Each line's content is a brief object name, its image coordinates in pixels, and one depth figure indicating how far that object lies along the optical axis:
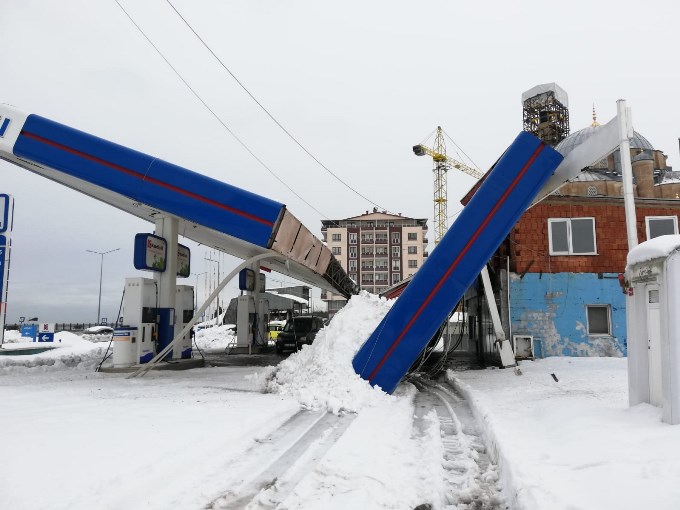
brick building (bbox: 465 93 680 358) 17.11
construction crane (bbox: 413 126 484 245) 95.88
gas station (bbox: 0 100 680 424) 7.05
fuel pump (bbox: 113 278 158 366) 14.88
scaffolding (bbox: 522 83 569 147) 62.63
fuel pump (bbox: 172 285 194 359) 17.69
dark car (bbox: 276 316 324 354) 23.80
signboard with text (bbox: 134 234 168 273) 15.59
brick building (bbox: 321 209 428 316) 96.25
